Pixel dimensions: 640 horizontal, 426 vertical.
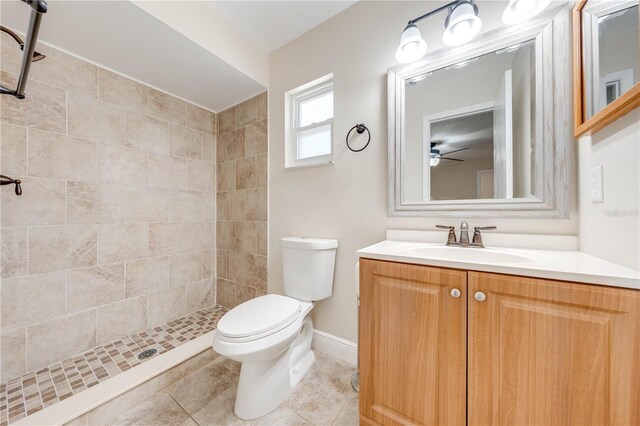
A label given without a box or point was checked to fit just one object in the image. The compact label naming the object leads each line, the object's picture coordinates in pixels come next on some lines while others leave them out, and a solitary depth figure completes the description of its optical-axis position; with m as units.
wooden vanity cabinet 0.57
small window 1.76
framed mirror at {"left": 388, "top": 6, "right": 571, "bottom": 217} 0.99
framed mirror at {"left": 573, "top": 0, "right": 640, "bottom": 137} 0.64
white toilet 1.06
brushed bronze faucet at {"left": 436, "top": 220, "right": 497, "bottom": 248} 1.08
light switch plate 0.78
